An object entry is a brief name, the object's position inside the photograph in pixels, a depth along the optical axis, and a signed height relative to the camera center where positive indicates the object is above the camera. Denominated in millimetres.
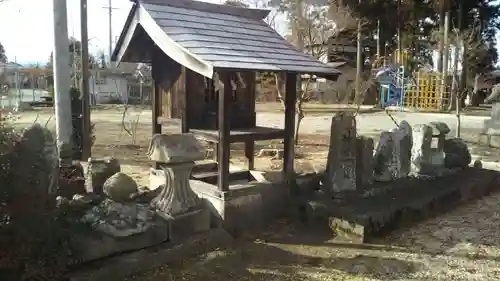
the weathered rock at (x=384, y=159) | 6984 -953
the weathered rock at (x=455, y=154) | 8133 -1007
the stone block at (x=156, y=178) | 6359 -1202
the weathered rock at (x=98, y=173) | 5414 -955
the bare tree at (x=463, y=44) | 18217 +2760
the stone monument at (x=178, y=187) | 4727 -1021
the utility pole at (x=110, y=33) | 30567 +4466
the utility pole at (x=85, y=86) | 8250 +196
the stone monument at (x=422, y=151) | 7617 -902
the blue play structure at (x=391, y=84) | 26344 +930
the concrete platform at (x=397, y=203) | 5539 -1489
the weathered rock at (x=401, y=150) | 7180 -823
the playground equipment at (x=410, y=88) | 25922 +717
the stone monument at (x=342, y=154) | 6141 -775
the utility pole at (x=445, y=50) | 23781 +2728
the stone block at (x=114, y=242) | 4027 -1428
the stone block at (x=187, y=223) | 4781 -1420
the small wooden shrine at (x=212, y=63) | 5219 +439
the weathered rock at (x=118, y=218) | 4258 -1216
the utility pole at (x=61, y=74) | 7254 +373
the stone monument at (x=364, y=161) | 6379 -916
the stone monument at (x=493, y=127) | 12705 -788
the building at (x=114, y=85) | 33153 +883
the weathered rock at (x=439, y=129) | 8039 -531
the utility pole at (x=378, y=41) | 28344 +3835
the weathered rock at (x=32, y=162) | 3502 -547
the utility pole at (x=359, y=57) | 25636 +2590
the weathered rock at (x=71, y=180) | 4725 -983
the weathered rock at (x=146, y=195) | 5453 -1259
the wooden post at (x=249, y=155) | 7188 -936
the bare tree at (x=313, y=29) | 12906 +2279
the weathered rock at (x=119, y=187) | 4453 -926
